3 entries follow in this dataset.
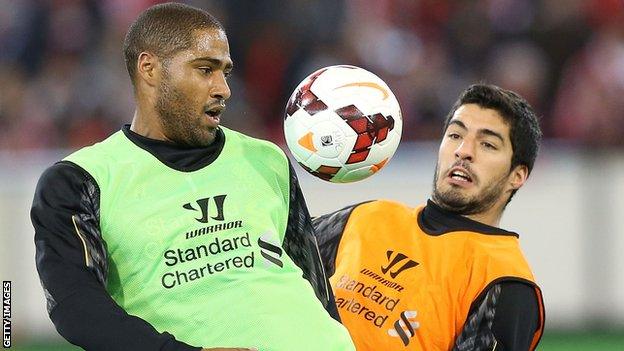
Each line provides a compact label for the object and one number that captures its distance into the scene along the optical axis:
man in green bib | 8.11
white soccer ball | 9.67
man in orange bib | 10.04
